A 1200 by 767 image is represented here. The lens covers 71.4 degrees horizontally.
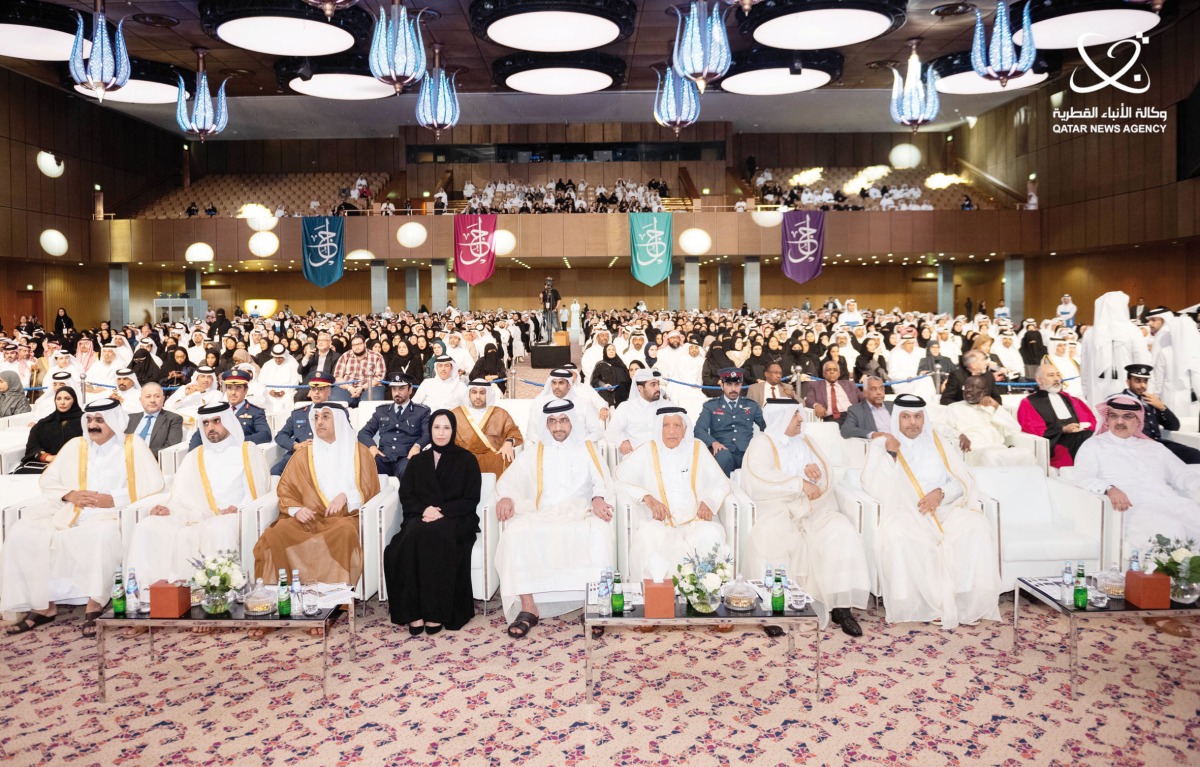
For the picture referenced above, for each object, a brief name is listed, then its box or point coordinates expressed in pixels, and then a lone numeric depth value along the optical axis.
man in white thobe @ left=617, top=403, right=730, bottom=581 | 4.55
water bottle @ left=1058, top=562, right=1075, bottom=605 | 3.64
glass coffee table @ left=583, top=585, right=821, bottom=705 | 3.47
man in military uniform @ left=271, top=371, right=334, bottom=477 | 5.72
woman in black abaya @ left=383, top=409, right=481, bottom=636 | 4.40
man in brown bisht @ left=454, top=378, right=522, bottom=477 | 5.98
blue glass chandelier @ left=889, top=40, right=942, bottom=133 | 13.62
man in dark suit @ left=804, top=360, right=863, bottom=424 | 7.14
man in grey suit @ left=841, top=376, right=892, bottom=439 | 5.79
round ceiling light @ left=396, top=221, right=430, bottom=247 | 22.03
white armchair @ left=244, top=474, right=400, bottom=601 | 4.59
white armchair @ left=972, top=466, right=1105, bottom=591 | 4.56
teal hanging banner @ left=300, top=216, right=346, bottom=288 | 20.67
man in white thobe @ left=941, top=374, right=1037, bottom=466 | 5.87
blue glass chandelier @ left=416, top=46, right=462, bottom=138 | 13.23
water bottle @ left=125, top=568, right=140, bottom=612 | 3.65
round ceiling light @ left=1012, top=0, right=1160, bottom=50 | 13.28
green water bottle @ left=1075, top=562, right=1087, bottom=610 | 3.57
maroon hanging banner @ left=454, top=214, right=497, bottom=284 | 20.31
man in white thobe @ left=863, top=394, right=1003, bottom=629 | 4.37
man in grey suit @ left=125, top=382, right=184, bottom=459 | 5.98
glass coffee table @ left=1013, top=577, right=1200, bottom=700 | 3.54
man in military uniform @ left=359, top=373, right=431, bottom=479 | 5.80
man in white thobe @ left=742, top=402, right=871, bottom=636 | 4.39
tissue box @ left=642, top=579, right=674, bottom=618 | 3.51
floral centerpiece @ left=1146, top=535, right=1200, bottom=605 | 3.61
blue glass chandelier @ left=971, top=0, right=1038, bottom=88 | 11.49
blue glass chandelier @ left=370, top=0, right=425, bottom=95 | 10.58
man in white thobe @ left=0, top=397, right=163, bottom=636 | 4.49
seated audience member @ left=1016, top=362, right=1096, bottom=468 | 6.01
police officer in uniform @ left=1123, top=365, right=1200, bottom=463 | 5.35
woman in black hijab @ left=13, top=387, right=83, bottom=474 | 5.78
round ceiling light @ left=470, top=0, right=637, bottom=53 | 12.95
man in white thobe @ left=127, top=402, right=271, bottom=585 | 4.54
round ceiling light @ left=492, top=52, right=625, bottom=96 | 16.83
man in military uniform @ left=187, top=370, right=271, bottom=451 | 5.88
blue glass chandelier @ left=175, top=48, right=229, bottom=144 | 13.67
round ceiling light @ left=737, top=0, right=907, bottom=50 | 12.86
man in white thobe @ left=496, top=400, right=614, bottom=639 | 4.50
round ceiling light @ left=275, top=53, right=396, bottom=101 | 16.58
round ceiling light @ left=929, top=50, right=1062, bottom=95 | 17.39
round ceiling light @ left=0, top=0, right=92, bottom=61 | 13.24
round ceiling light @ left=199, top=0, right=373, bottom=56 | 12.95
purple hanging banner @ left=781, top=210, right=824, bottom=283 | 20.69
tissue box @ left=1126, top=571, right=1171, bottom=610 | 3.56
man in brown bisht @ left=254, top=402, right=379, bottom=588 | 4.45
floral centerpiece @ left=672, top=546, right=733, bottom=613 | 3.53
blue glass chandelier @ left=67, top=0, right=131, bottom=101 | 10.85
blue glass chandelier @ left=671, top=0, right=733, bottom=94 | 10.34
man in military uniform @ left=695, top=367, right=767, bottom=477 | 5.86
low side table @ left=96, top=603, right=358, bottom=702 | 3.51
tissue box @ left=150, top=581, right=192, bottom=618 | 3.55
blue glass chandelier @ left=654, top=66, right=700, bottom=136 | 13.15
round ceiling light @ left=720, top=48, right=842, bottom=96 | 16.88
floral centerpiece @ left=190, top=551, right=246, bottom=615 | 3.58
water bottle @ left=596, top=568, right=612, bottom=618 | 3.60
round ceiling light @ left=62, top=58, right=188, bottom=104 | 17.33
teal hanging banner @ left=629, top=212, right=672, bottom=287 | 19.97
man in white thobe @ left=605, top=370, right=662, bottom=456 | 6.12
